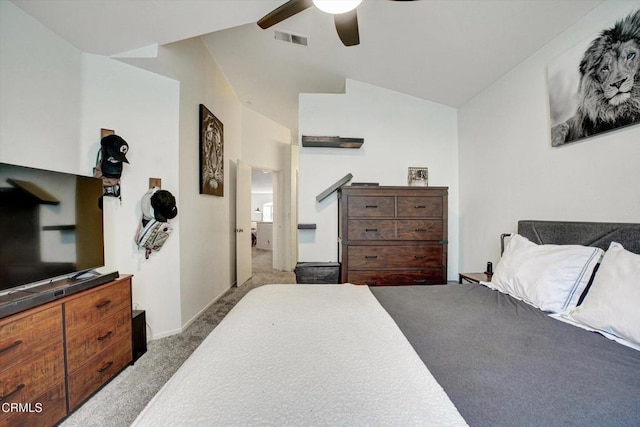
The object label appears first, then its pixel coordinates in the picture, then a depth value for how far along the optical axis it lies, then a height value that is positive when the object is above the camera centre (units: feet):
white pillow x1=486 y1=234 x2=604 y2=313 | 4.24 -1.18
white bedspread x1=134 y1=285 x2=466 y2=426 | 1.91 -1.60
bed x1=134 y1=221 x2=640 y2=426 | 1.98 -1.62
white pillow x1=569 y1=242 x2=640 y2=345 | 3.22 -1.26
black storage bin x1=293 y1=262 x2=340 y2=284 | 8.53 -2.13
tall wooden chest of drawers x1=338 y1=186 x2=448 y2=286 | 8.22 -0.84
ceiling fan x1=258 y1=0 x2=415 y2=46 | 4.43 +4.02
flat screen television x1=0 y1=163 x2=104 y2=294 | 4.22 -0.23
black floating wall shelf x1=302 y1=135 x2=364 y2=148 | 9.44 +2.75
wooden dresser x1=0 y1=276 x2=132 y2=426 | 3.86 -2.64
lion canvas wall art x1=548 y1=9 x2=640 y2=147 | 4.56 +2.66
